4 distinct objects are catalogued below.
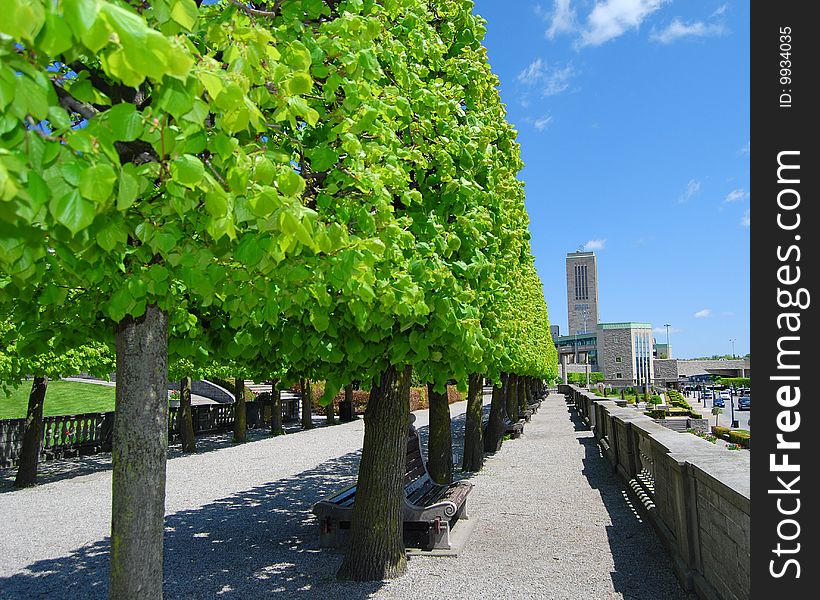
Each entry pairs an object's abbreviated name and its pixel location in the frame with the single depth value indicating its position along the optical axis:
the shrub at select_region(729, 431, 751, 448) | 14.72
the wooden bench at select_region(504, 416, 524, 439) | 23.51
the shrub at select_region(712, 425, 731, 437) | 18.14
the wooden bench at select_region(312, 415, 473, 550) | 8.21
